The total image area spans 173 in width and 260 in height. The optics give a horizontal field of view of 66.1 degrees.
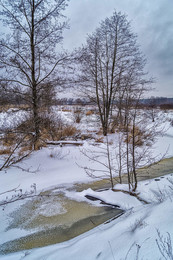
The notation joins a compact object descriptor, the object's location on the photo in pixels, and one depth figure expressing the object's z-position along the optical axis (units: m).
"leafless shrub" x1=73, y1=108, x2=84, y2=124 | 12.34
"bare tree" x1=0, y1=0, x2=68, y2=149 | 5.12
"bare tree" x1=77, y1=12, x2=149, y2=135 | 8.53
